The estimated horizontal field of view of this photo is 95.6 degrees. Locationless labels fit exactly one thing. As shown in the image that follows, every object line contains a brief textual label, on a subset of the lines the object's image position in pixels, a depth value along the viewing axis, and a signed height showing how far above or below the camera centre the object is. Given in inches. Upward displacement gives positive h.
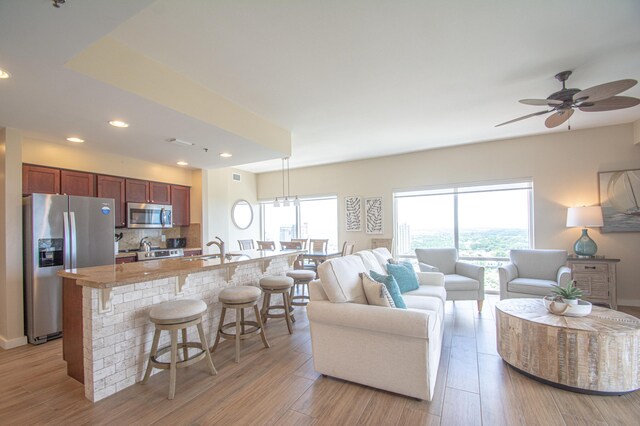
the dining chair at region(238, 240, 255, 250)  236.2 -25.6
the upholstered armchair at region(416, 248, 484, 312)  155.3 -35.6
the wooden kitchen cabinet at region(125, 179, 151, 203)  188.7 +16.0
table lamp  165.4 -7.6
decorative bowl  99.0 -34.1
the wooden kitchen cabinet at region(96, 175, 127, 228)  175.4 +14.1
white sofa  81.6 -38.0
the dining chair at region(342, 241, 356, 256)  218.0 -27.6
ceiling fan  90.7 +38.5
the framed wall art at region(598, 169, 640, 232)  170.4 +6.0
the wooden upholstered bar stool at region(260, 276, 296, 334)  134.9 -35.9
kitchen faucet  127.5 -17.0
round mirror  271.9 -0.5
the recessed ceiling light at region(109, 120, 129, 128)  118.8 +38.3
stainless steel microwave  186.9 -0.4
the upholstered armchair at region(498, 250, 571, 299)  146.6 -34.6
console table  158.2 -38.0
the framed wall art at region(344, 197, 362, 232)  254.5 -0.6
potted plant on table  100.7 -29.9
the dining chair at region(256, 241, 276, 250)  238.4 -26.3
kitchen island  87.4 -32.2
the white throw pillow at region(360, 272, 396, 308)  93.7 -26.9
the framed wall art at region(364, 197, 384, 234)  245.3 -2.5
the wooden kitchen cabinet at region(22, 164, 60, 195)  142.4 +18.4
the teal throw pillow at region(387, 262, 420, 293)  132.4 -30.0
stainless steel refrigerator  130.7 -16.4
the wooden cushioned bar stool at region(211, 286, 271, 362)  112.0 -35.9
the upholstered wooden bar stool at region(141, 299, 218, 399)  89.2 -34.6
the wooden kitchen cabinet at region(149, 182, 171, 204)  203.2 +15.7
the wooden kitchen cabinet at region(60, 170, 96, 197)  158.2 +18.2
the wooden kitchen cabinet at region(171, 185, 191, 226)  217.8 +7.7
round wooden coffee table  83.8 -42.7
